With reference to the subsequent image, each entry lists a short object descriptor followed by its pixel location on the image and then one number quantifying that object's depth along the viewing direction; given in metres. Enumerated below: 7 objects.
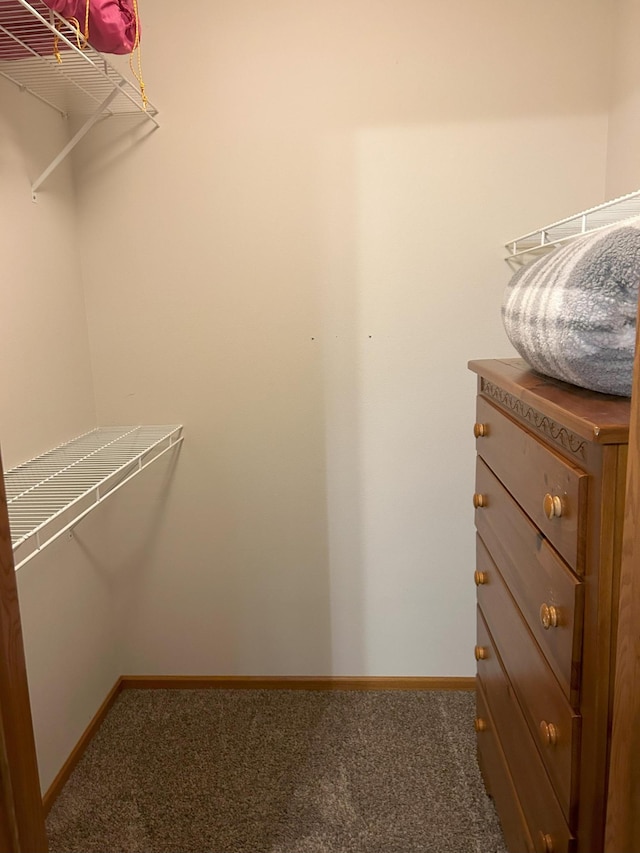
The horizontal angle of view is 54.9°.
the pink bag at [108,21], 1.20
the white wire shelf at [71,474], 1.24
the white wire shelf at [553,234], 1.56
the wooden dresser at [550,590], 0.78
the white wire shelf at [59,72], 1.22
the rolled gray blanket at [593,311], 0.81
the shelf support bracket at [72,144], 1.57
